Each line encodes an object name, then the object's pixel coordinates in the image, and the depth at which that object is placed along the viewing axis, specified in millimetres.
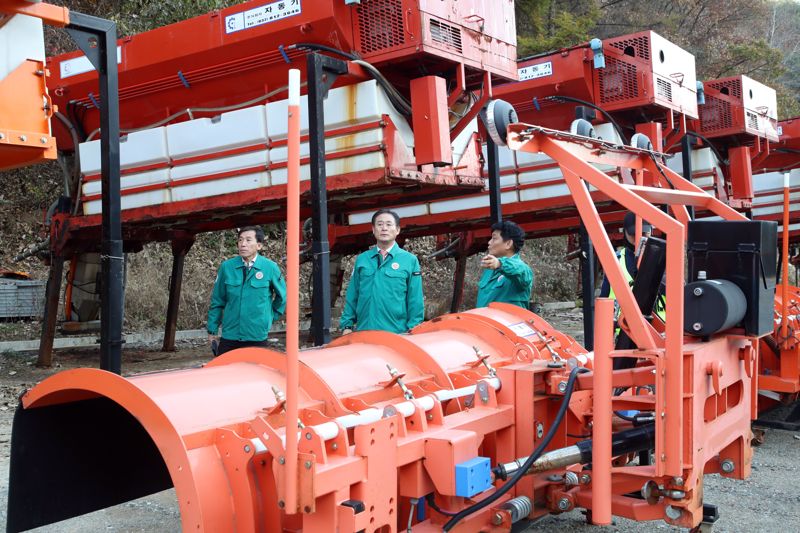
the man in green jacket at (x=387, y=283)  5707
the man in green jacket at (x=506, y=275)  5516
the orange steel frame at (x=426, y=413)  2389
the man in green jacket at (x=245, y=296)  6293
